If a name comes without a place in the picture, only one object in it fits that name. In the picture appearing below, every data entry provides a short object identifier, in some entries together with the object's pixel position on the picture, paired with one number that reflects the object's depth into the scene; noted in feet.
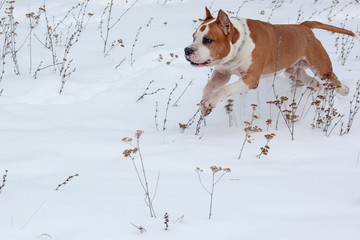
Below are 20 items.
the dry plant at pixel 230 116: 25.17
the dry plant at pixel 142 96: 28.28
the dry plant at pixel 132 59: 33.63
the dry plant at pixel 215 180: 12.59
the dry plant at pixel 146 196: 12.21
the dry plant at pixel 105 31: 36.15
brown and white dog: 22.88
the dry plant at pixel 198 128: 23.87
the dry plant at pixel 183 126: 23.45
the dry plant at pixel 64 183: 13.65
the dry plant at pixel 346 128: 22.95
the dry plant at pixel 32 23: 31.29
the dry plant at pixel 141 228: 11.00
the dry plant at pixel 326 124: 22.70
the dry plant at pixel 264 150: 19.22
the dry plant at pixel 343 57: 35.94
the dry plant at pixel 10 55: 30.04
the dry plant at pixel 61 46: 30.29
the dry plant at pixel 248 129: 19.52
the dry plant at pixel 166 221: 11.18
